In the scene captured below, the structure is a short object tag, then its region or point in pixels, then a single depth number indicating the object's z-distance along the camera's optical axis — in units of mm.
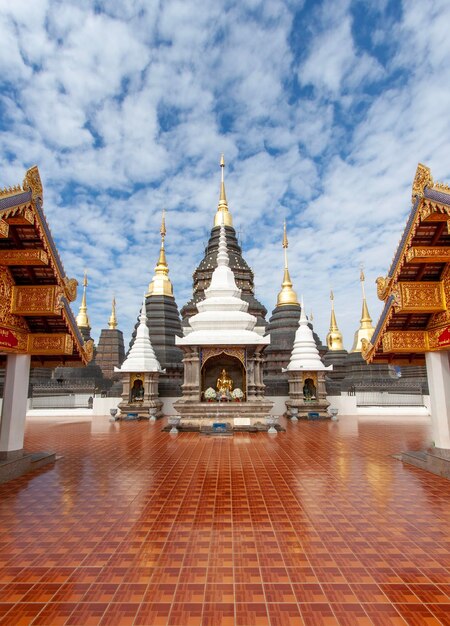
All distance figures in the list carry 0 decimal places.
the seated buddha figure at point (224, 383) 16281
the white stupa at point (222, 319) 15031
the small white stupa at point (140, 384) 19703
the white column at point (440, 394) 8195
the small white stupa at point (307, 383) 19422
